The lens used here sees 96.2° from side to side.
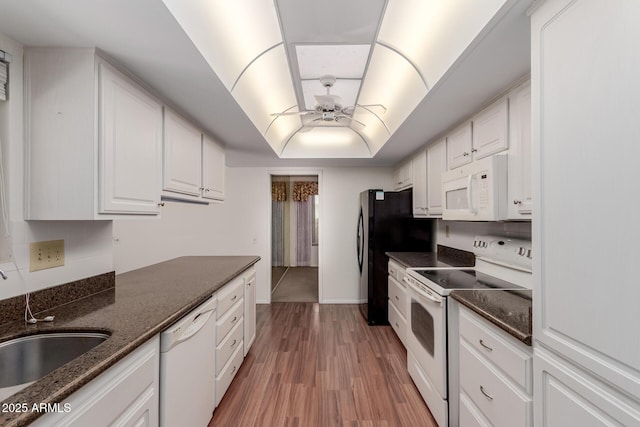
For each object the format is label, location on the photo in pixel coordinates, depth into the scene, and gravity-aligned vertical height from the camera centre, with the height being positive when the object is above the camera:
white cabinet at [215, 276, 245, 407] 1.96 -0.90
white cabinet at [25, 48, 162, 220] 1.33 +0.37
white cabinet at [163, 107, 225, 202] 1.96 +0.42
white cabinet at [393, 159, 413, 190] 3.60 +0.53
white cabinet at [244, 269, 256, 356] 2.64 -0.91
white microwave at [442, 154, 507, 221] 1.73 +0.16
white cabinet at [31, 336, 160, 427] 0.80 -0.59
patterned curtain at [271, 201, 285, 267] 7.81 -0.50
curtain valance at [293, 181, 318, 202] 7.67 +0.68
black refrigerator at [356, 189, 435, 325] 3.58 -0.25
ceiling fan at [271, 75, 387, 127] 2.35 +0.92
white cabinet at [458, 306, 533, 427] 1.15 -0.74
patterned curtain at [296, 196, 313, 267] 7.82 -0.48
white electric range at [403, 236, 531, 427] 1.79 -0.54
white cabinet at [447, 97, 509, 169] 1.77 +0.56
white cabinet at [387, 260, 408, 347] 2.86 -0.93
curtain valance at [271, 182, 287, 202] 7.67 +0.61
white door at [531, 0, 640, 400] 0.74 +0.09
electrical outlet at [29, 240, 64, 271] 1.34 -0.20
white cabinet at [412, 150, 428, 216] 3.12 +0.35
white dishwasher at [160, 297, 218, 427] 1.28 -0.79
